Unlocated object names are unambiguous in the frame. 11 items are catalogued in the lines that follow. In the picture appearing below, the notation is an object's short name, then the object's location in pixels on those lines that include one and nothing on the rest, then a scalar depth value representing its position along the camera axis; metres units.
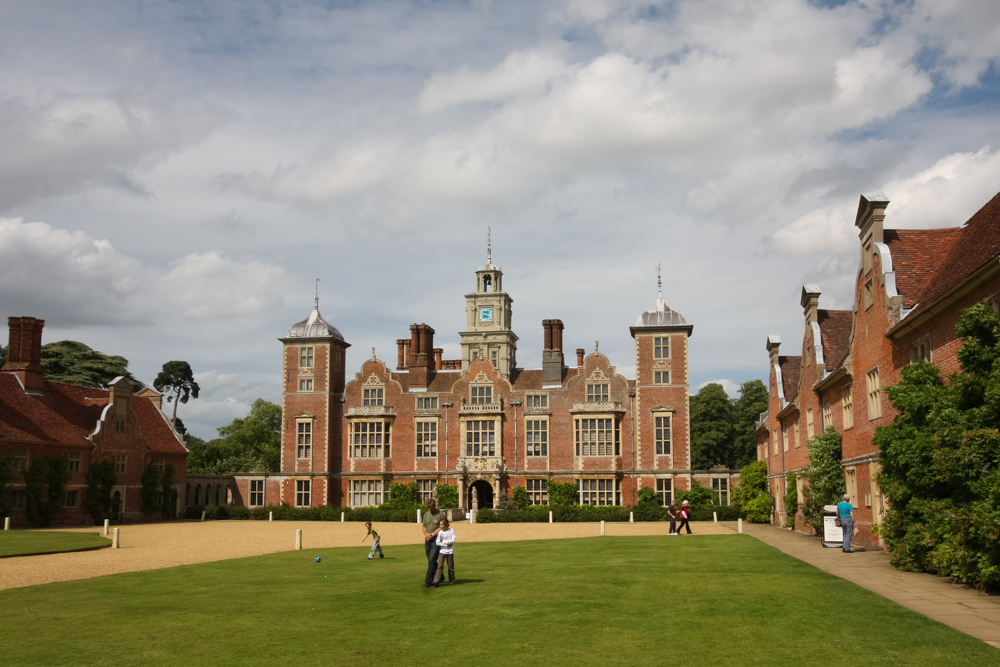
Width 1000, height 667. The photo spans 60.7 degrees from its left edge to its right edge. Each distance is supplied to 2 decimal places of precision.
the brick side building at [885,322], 16.56
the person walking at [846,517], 20.64
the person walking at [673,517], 29.69
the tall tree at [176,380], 85.94
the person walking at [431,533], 15.30
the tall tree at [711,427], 68.19
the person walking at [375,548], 21.93
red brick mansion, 47.78
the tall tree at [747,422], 69.19
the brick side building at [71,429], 39.78
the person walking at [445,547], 15.33
